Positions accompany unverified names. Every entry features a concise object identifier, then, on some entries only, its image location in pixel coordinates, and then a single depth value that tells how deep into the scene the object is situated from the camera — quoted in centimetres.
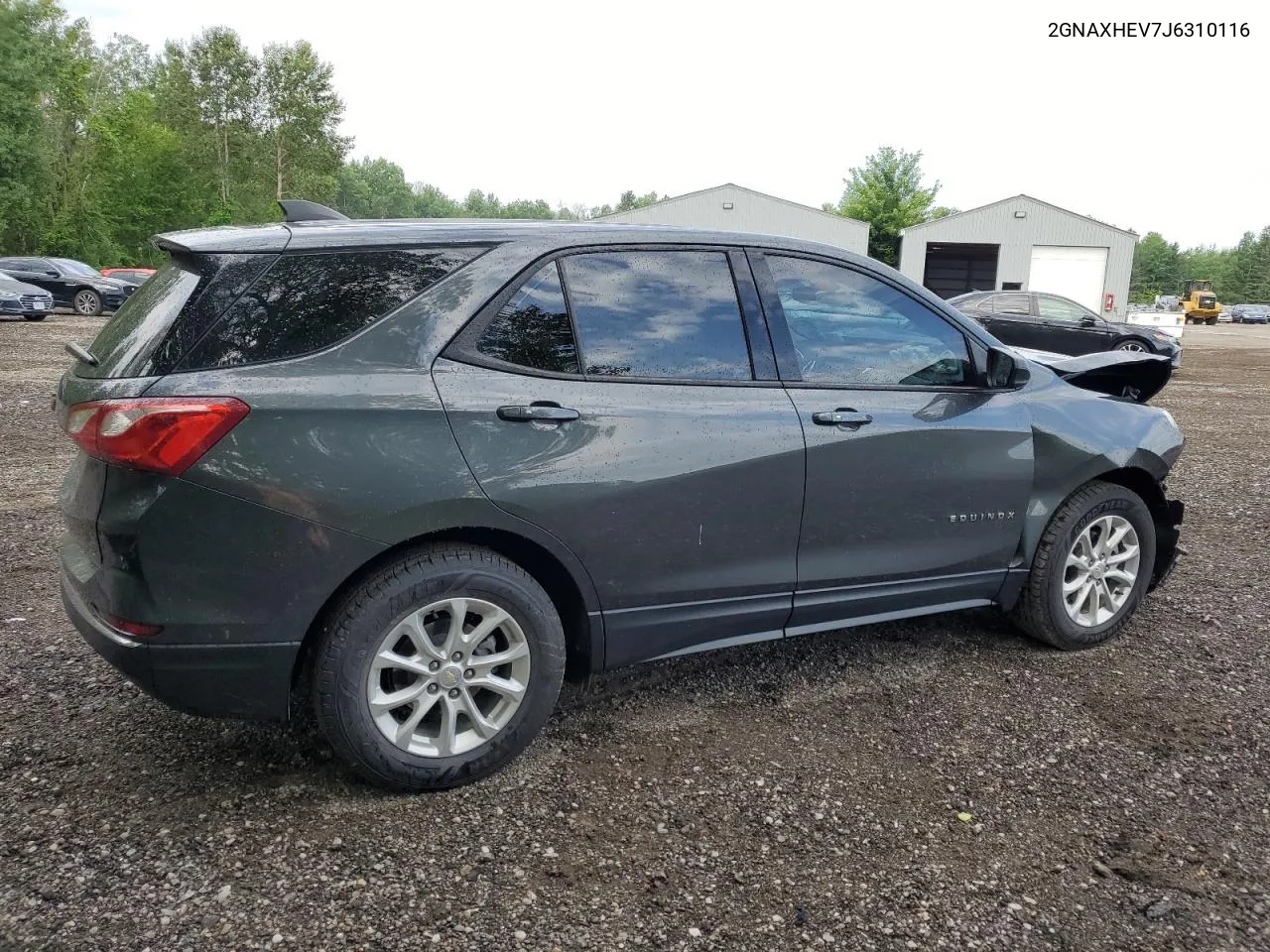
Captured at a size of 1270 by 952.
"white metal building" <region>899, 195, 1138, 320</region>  3625
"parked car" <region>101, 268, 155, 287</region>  2897
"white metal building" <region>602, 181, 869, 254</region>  3838
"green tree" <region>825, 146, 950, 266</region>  6169
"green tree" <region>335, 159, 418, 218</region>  10664
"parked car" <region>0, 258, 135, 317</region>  2591
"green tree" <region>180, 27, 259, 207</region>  5122
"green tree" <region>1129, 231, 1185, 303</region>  11444
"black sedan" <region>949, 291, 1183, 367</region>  1656
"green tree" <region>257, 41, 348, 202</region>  5091
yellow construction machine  5978
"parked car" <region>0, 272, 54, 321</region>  2197
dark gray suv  256
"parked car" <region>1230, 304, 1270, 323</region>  6462
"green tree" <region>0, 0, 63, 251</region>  3750
